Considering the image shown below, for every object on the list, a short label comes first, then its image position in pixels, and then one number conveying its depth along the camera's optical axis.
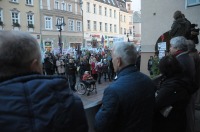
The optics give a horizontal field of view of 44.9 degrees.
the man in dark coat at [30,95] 1.13
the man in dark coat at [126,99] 2.04
